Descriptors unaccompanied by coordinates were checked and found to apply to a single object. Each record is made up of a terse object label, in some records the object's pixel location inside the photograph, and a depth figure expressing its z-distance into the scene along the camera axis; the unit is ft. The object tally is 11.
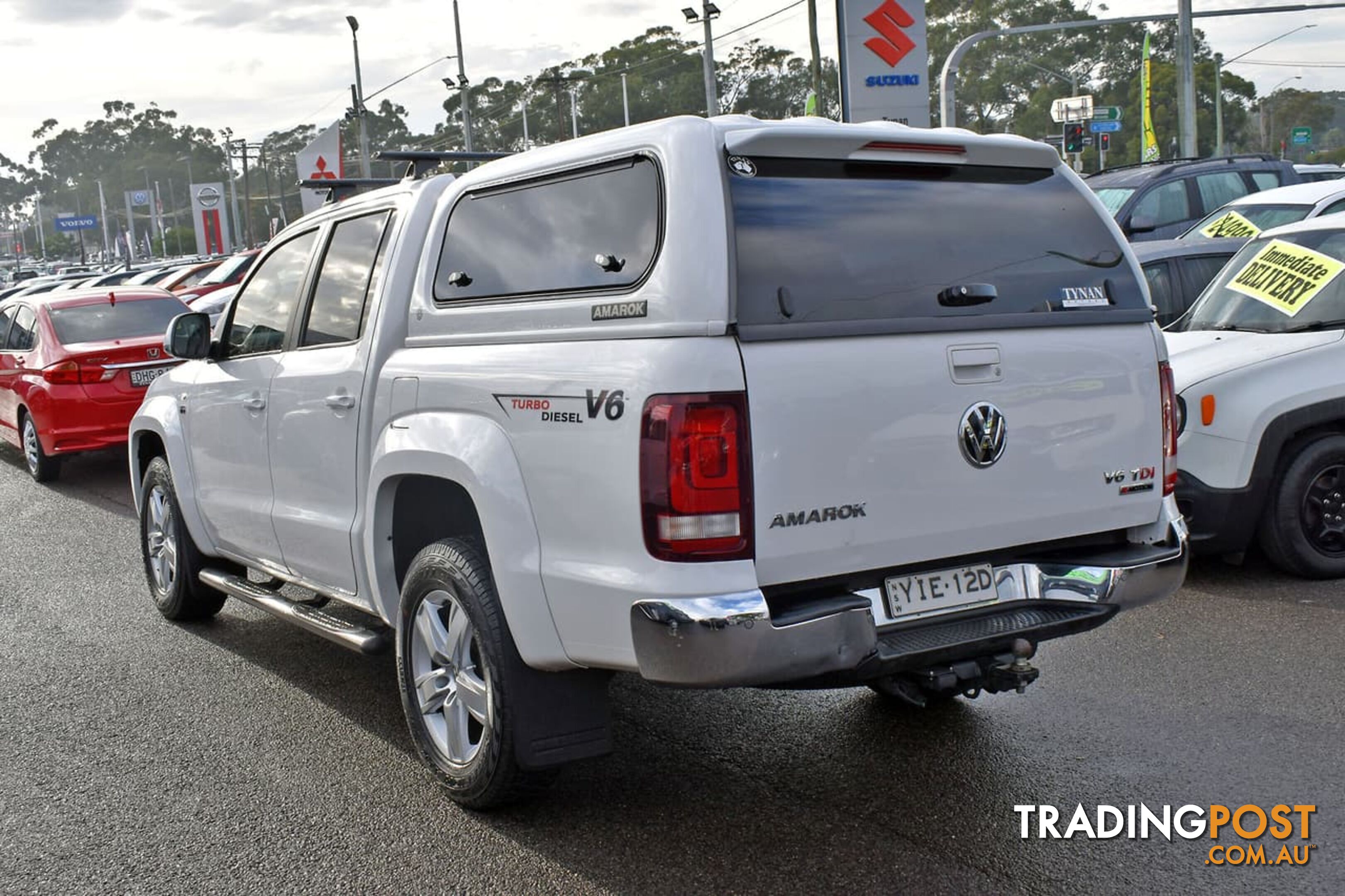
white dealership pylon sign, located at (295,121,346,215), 77.20
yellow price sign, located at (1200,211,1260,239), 37.17
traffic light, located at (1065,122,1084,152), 110.22
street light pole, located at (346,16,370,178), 157.28
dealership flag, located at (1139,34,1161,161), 127.44
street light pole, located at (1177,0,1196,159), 89.25
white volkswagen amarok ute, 11.51
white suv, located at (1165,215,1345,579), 21.59
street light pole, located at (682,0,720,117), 120.67
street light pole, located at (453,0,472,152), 162.20
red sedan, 39.45
